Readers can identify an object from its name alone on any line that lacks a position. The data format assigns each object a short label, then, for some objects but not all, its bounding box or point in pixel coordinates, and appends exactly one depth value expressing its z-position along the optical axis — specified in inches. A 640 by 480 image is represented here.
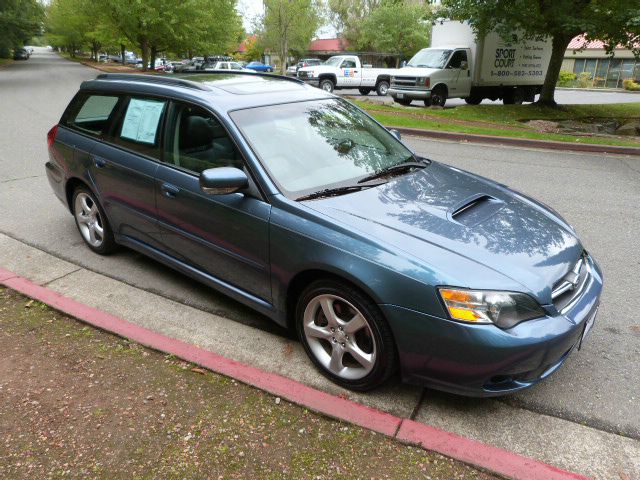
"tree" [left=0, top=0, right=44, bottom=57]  1170.5
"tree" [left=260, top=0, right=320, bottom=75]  1424.7
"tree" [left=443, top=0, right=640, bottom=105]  537.0
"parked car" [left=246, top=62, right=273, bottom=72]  2033.3
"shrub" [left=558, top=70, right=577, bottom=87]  1534.2
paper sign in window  155.7
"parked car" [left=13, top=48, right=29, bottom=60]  2371.3
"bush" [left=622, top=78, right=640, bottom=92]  1408.7
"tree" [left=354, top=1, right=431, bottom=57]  1973.4
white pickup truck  979.3
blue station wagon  100.6
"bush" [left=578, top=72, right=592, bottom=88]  1529.3
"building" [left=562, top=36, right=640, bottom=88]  1542.8
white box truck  714.8
